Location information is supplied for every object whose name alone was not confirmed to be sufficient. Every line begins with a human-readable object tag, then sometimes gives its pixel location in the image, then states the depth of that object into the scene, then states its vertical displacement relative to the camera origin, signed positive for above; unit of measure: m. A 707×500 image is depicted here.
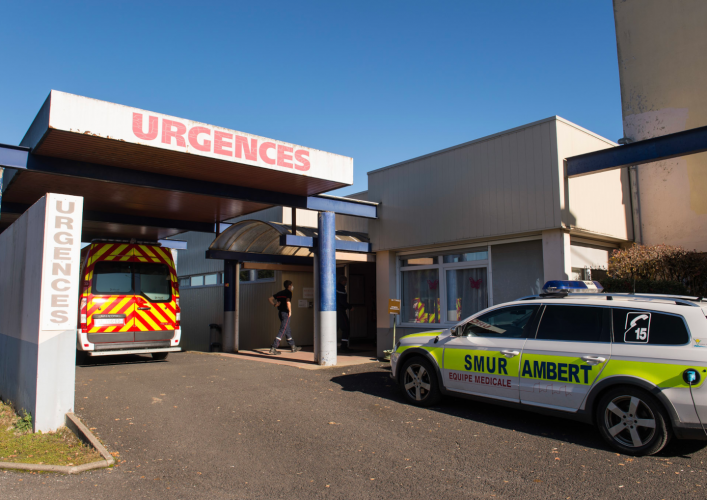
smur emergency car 4.76 -0.71
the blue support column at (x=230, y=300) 14.64 +0.01
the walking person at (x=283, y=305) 13.09 -0.14
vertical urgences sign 5.65 +0.43
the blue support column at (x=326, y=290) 10.57 +0.19
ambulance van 10.40 +0.03
